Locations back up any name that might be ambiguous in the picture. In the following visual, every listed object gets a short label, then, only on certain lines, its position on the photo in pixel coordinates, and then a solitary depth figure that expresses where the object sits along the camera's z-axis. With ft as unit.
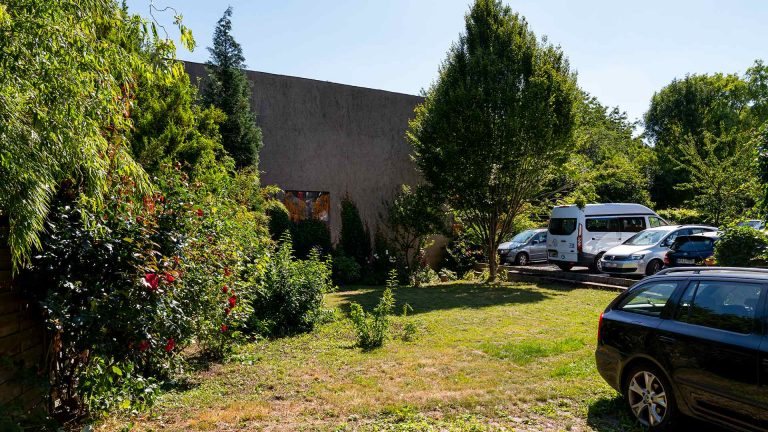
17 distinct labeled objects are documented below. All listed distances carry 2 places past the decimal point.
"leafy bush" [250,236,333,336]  29.86
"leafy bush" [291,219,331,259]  58.77
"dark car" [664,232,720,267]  48.62
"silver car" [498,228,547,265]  76.23
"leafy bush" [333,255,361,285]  58.08
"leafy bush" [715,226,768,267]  31.19
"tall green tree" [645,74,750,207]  107.55
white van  59.47
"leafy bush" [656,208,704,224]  71.29
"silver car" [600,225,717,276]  50.11
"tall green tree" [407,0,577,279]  51.39
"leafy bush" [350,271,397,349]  26.04
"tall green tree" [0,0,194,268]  9.36
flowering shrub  13.12
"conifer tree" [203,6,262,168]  51.34
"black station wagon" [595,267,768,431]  12.24
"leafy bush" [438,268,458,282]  62.90
